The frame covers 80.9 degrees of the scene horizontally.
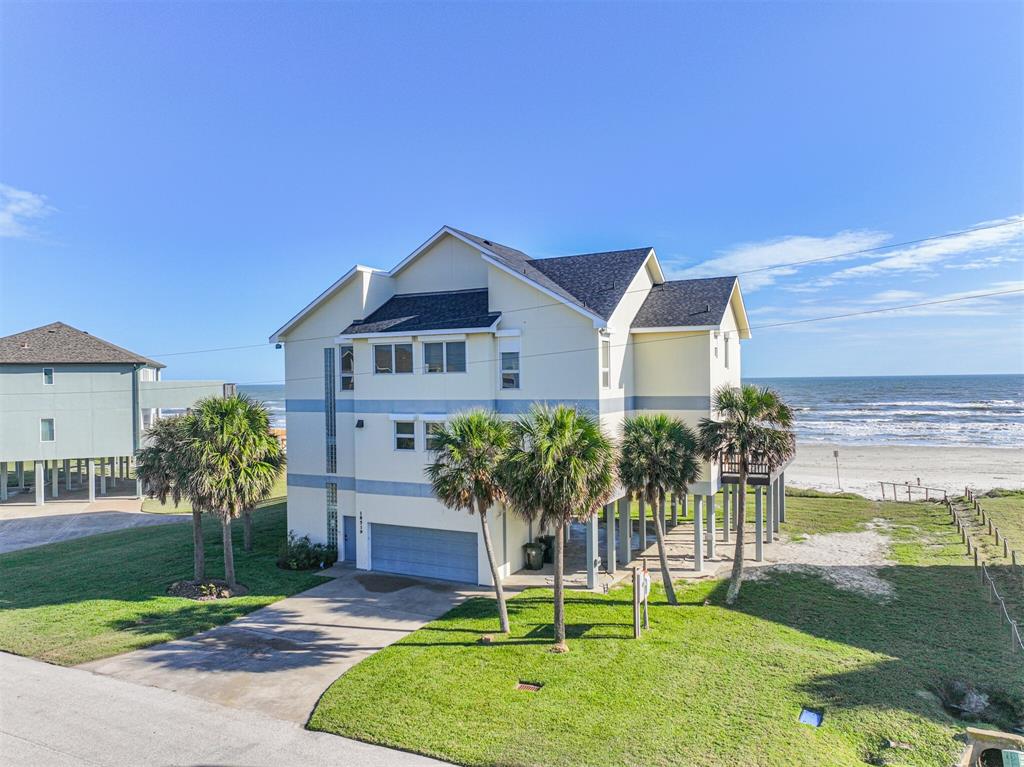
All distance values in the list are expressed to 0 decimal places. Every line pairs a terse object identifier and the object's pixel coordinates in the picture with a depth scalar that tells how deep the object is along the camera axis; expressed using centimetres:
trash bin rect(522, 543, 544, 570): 1970
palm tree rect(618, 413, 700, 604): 1561
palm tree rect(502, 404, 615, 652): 1295
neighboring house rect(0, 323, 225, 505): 3319
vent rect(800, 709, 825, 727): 1016
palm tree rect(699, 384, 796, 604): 1577
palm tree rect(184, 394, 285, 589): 1708
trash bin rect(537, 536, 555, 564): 2062
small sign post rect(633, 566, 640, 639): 1373
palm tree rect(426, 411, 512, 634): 1380
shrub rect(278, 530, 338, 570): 2056
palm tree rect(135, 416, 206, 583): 1772
